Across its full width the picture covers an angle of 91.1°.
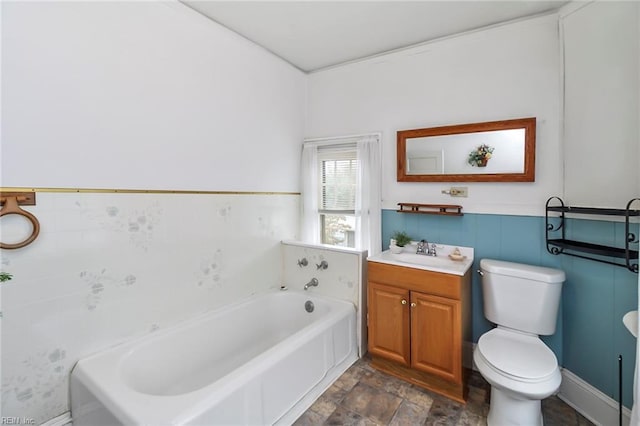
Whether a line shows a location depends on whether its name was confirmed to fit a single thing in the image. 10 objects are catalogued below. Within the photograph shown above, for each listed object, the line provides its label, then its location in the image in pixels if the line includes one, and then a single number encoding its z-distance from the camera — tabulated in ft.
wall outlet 8.14
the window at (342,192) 9.39
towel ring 4.75
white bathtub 4.62
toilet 5.35
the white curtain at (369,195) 9.34
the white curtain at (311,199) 10.39
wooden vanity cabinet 6.82
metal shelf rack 5.30
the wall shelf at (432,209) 8.18
